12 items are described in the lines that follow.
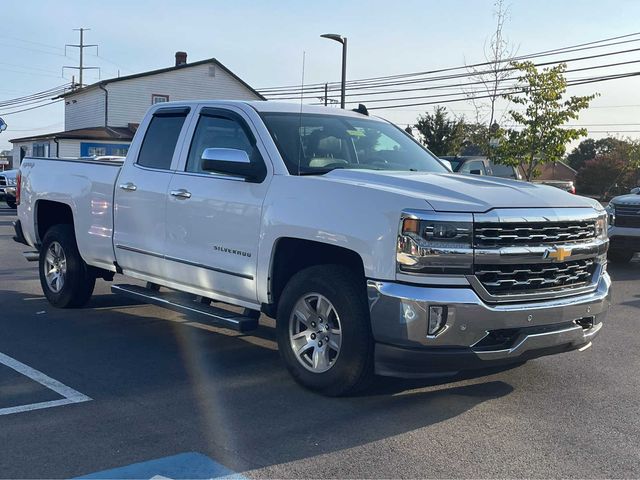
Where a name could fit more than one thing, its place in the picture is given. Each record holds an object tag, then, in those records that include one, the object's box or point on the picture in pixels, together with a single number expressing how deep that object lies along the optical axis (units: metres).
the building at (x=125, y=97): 41.41
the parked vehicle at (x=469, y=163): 17.48
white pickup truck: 4.58
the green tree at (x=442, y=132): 39.88
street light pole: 23.01
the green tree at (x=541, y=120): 21.17
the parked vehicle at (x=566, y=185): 21.44
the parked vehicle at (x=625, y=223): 12.34
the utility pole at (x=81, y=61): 70.75
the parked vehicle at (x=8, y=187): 26.46
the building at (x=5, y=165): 58.14
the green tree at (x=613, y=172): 54.44
